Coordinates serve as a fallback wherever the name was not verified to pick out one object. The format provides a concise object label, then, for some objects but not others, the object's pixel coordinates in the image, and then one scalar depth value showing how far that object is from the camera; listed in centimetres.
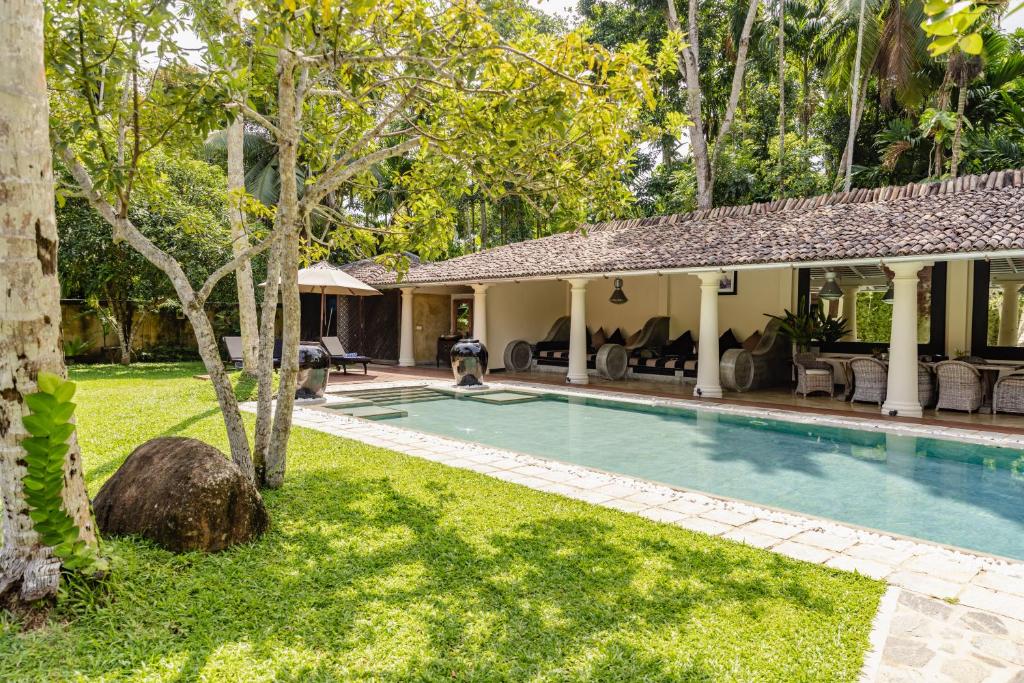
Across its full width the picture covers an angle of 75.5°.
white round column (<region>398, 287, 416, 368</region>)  2048
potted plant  1438
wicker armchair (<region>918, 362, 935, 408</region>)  1156
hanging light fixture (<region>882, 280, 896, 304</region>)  1298
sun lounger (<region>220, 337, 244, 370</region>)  1686
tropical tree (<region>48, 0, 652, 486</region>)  497
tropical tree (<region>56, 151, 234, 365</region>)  1697
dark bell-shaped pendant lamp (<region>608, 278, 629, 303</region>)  1638
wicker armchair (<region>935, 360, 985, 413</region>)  1095
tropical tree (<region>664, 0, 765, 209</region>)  2111
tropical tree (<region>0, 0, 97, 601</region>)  316
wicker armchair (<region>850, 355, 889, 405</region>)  1193
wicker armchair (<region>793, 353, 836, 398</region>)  1324
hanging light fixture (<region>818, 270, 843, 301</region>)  1341
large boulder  432
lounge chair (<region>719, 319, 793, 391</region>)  1411
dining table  1118
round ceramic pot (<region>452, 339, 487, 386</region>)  1484
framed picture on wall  1705
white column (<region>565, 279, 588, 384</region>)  1562
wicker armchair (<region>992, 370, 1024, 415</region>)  1080
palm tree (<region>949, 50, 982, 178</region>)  1823
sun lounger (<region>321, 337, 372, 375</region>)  1772
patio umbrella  1644
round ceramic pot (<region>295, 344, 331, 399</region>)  1234
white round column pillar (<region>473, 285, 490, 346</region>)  1816
